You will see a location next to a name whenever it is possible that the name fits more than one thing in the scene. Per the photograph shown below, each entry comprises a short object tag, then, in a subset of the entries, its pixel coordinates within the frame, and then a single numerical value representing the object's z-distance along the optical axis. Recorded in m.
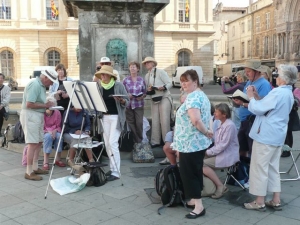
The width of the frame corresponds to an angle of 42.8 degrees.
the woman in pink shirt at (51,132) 6.98
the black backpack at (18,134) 8.28
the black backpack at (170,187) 5.00
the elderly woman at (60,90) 7.03
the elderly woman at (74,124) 7.05
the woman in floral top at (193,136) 4.51
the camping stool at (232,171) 5.75
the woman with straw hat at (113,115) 6.29
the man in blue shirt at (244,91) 5.68
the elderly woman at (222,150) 5.44
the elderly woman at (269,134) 4.75
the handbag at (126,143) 7.56
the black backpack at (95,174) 5.92
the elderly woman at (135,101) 7.14
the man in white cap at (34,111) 6.02
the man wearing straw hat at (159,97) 7.32
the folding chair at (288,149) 6.18
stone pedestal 8.41
